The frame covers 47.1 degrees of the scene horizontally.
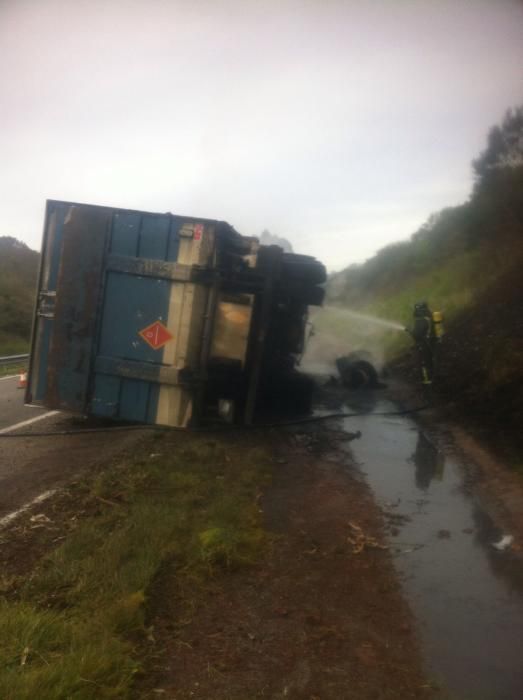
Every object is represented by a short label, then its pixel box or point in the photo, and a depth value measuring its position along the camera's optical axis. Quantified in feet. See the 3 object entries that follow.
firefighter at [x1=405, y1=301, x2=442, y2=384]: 38.17
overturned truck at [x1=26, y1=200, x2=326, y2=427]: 24.89
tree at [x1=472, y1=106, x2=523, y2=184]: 67.46
